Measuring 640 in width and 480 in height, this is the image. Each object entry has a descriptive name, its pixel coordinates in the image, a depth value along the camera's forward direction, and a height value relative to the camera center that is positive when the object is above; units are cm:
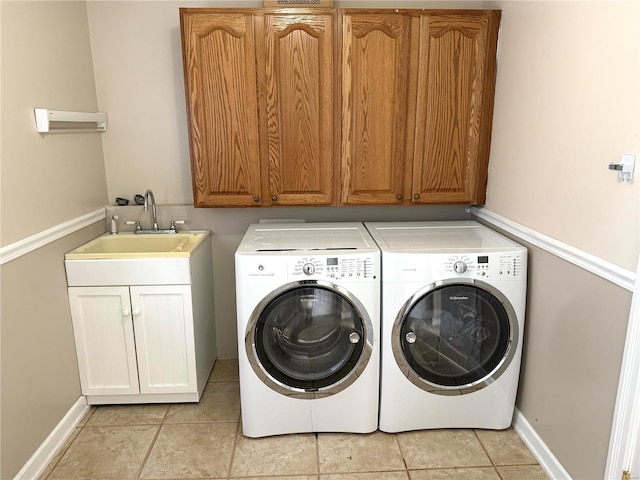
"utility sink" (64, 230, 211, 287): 231 -56
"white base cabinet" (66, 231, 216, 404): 236 -95
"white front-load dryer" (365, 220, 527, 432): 211 -82
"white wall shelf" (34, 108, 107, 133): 206 +15
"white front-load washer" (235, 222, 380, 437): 210 -83
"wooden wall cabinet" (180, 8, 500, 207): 233 +24
